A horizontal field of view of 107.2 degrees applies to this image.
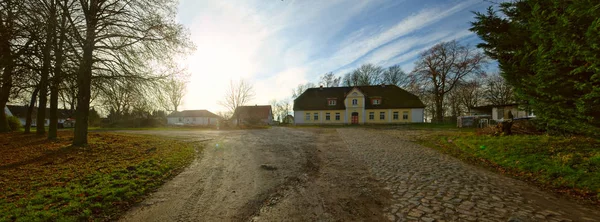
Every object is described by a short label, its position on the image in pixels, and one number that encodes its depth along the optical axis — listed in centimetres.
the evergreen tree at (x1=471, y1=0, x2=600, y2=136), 623
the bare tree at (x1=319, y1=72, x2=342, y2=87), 5169
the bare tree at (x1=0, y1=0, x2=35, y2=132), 621
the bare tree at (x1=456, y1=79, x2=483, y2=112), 4167
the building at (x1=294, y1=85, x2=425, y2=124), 3525
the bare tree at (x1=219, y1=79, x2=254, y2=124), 3681
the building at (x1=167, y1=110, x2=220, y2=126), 6147
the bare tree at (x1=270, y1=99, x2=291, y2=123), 6324
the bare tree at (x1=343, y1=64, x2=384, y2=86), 4862
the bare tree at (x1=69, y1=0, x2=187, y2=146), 925
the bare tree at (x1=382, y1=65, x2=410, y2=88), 4675
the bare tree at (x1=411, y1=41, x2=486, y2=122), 2941
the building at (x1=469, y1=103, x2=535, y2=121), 1981
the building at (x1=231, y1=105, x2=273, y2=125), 4438
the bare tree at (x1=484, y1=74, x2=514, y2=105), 3922
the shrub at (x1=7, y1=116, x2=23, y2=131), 1808
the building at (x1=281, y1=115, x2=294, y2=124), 5829
